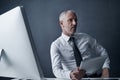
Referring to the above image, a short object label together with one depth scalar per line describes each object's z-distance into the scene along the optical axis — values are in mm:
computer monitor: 800
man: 1432
